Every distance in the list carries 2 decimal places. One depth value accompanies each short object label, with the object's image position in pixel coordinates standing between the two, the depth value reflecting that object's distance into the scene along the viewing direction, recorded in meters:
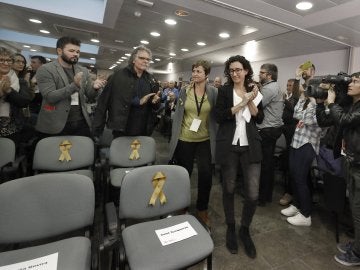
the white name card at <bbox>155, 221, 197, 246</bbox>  1.14
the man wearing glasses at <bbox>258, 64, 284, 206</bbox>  2.19
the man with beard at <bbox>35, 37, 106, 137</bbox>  1.75
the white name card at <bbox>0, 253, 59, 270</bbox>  0.91
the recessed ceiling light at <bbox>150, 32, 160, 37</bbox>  4.59
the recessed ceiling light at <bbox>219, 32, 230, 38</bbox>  4.23
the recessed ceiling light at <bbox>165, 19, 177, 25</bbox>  3.67
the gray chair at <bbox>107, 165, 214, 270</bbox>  1.02
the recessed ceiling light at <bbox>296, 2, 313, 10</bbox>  2.66
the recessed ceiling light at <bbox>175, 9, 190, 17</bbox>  3.20
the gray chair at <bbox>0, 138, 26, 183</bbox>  1.68
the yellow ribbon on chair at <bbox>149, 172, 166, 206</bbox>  1.30
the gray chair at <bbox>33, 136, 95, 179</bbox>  1.73
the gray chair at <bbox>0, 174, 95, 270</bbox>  0.99
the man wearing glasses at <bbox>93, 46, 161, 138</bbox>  1.86
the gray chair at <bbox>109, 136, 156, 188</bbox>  1.95
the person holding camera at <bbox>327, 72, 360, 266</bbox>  1.48
